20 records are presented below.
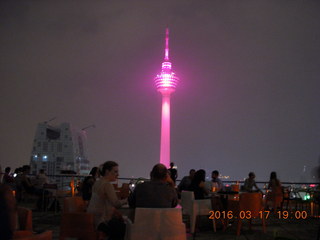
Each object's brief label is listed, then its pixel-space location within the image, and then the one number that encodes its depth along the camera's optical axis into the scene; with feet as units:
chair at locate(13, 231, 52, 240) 8.24
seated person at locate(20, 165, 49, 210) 36.91
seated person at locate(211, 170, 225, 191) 34.97
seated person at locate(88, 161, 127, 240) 13.92
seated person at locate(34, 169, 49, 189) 39.18
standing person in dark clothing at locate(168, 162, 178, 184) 45.29
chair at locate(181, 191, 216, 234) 23.67
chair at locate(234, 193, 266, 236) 22.74
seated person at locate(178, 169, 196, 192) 33.14
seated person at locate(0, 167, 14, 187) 41.68
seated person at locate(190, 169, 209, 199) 25.76
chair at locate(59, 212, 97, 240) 13.34
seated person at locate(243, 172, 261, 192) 37.00
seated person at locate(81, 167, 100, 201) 22.52
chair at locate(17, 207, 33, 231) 11.76
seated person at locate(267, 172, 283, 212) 35.68
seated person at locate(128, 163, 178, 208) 13.97
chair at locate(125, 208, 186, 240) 12.44
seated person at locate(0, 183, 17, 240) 9.04
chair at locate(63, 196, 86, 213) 15.67
